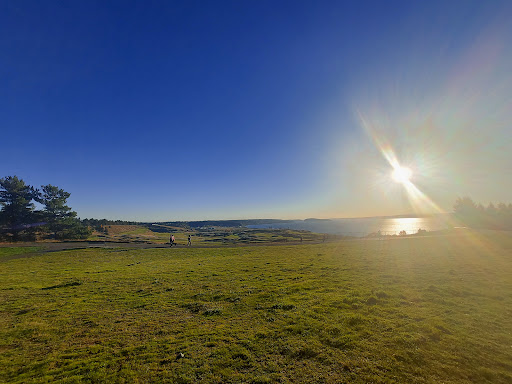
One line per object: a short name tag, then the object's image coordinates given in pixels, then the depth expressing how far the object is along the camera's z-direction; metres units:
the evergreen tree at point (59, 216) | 58.94
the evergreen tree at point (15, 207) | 53.40
